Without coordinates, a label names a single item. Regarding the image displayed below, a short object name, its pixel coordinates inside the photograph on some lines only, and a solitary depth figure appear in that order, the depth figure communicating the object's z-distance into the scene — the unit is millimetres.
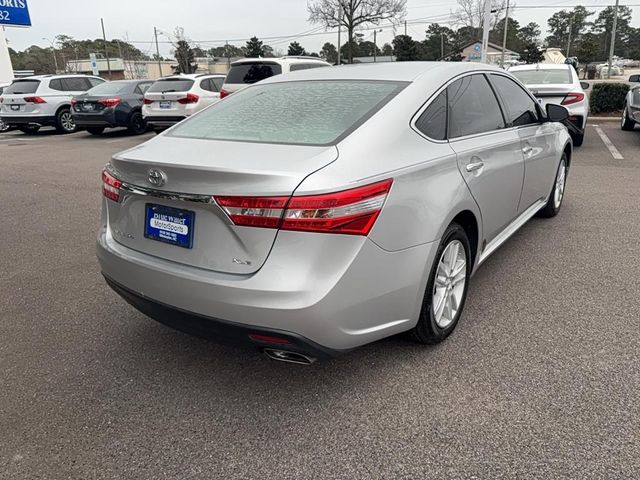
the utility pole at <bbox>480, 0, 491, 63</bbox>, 13797
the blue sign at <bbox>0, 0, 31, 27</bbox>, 22234
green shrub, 13812
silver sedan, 2104
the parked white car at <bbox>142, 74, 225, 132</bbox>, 12094
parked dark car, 13570
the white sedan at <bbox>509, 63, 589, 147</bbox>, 8844
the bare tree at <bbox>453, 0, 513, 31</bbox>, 49088
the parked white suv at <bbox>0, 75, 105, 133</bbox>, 14898
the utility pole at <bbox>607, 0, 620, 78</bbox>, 29491
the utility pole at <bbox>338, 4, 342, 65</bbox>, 42912
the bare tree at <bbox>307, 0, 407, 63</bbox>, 42656
